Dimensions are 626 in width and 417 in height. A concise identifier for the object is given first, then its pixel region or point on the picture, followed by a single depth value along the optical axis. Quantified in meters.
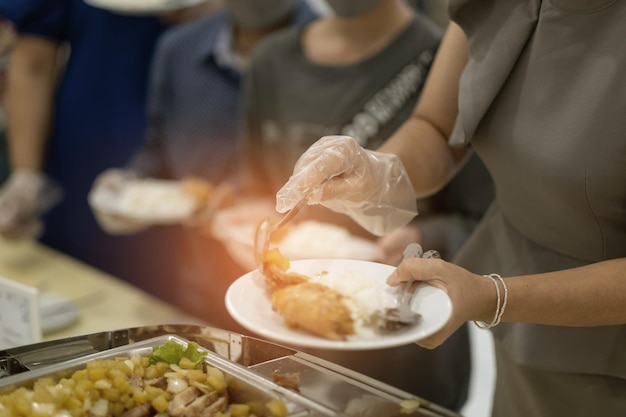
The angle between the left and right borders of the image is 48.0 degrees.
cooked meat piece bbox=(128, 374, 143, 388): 1.05
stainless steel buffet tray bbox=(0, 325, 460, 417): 0.97
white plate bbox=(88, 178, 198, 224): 2.43
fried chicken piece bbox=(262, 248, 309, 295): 1.03
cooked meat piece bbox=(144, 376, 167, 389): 1.06
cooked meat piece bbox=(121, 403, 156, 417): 1.00
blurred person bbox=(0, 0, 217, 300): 3.15
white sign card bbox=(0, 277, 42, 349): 1.46
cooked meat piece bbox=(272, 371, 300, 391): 1.02
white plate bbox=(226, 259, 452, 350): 0.88
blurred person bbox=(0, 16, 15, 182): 3.32
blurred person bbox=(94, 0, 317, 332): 2.71
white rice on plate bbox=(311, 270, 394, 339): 0.93
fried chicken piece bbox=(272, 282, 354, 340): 0.90
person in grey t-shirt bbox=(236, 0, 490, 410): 1.91
